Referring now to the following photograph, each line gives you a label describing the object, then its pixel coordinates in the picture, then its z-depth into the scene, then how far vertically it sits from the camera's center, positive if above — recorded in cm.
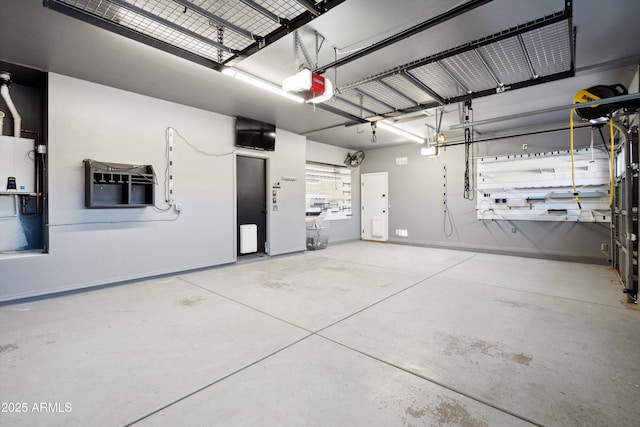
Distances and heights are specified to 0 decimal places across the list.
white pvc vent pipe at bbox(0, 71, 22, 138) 353 +142
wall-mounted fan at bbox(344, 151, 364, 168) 882 +163
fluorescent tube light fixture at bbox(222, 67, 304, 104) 342 +169
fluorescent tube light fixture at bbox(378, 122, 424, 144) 590 +179
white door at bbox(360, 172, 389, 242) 866 +15
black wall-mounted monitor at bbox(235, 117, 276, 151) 551 +156
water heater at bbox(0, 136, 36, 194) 347 +60
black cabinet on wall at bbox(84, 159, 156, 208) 383 +41
